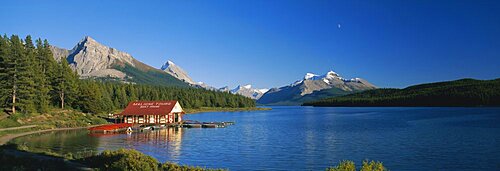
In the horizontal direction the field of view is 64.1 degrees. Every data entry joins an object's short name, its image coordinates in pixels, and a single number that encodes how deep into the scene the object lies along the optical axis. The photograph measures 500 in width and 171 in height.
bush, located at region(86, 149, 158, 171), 25.30
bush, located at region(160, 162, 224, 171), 26.48
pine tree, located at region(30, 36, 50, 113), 82.56
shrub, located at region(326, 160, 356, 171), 18.27
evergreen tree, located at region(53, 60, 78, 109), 96.56
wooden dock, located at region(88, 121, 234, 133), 82.04
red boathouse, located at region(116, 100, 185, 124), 101.26
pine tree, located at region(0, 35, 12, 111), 75.25
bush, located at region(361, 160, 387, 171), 18.05
